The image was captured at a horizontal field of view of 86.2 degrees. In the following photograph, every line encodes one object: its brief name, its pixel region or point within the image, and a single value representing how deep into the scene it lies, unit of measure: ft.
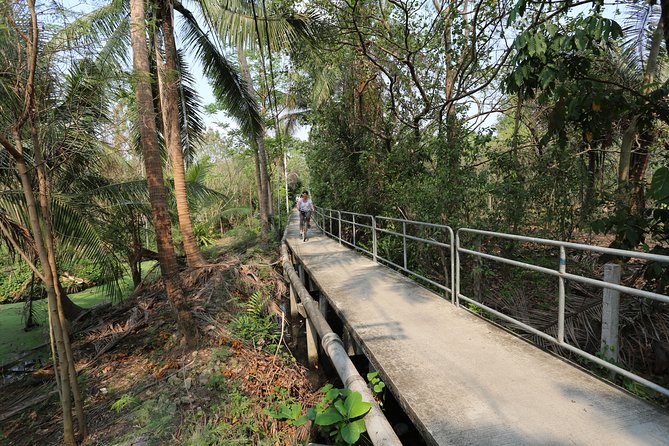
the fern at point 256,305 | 21.77
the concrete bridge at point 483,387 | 7.23
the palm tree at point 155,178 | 15.99
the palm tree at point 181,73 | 18.16
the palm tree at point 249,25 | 25.04
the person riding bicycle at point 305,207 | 37.08
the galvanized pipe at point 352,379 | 7.33
